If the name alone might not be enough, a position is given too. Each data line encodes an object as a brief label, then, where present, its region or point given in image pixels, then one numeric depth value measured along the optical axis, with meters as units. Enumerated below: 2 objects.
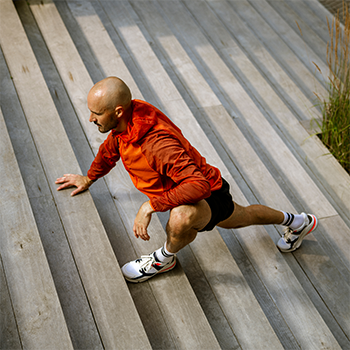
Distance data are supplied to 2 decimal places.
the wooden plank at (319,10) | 3.71
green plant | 2.61
